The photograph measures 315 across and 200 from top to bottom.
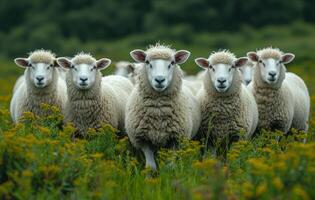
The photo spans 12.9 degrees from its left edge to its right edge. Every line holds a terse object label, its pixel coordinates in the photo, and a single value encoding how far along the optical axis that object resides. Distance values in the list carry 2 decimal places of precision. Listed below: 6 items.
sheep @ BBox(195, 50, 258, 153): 16.75
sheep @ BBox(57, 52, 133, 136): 17.16
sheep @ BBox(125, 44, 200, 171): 15.48
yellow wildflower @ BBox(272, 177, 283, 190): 8.98
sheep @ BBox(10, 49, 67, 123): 17.86
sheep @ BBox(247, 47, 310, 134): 18.37
